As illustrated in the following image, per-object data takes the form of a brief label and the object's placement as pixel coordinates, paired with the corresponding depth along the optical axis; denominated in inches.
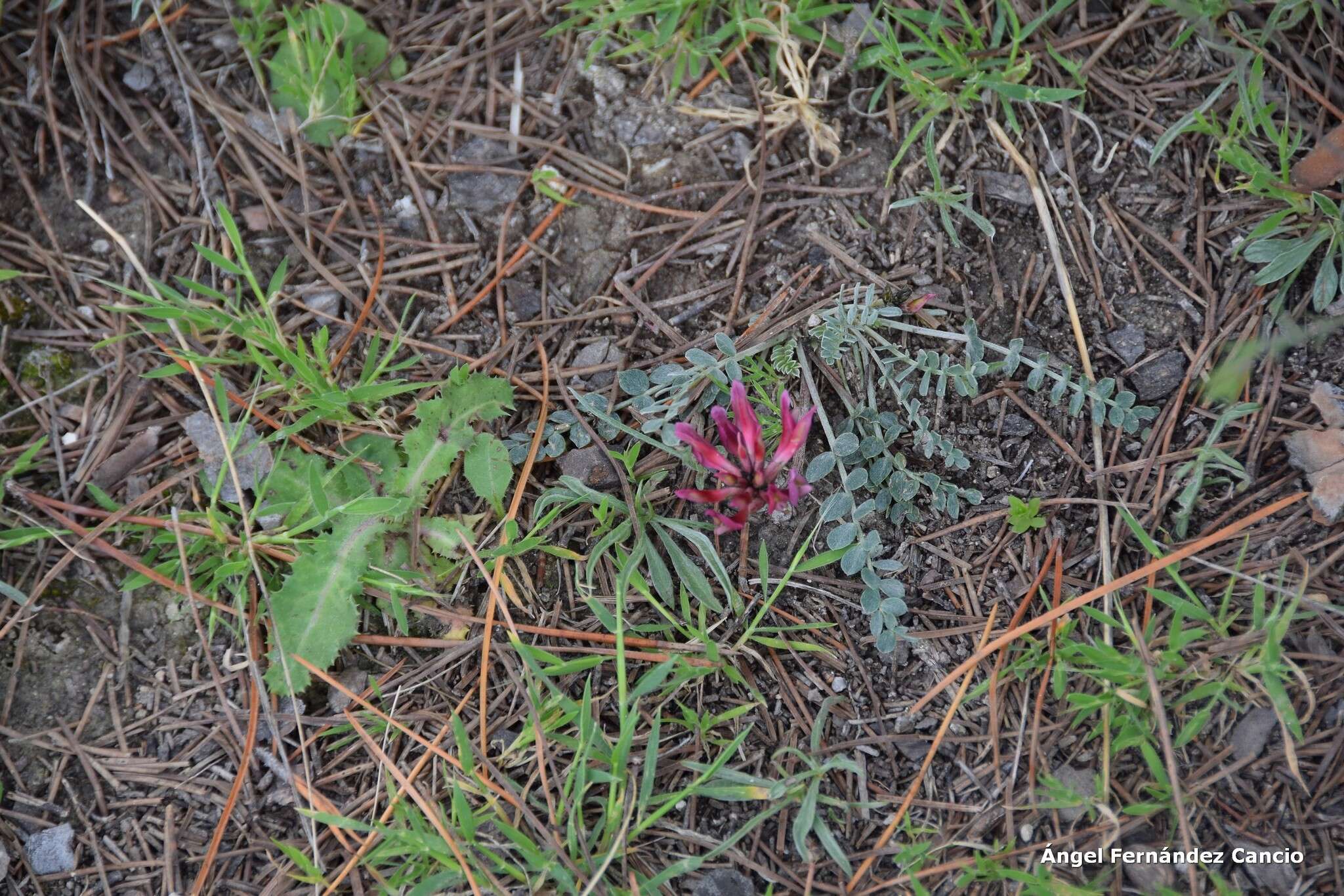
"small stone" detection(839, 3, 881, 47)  98.2
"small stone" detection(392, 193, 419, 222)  101.4
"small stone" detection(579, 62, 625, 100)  101.5
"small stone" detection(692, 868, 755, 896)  80.2
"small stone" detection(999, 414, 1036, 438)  89.0
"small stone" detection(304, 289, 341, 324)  98.3
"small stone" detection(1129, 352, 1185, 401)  88.5
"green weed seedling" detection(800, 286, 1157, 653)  85.0
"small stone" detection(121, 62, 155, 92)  104.6
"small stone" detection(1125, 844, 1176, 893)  76.5
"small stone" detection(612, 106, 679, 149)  100.3
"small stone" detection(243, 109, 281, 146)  103.3
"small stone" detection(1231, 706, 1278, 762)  78.7
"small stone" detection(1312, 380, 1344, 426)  83.1
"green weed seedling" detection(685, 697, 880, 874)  79.0
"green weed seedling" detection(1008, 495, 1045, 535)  83.6
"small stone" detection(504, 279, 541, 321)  96.9
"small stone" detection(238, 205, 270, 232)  101.3
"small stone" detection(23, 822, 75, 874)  85.3
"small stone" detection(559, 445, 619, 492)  89.7
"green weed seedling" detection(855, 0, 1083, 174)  92.5
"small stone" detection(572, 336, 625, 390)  93.4
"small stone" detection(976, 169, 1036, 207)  94.1
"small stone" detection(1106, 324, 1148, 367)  89.6
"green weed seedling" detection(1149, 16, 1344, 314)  85.8
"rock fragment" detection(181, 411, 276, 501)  94.0
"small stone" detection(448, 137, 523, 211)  100.6
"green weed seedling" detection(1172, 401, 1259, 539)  82.8
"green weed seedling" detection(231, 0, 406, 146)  99.2
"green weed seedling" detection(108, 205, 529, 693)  86.8
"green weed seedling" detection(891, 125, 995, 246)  90.6
